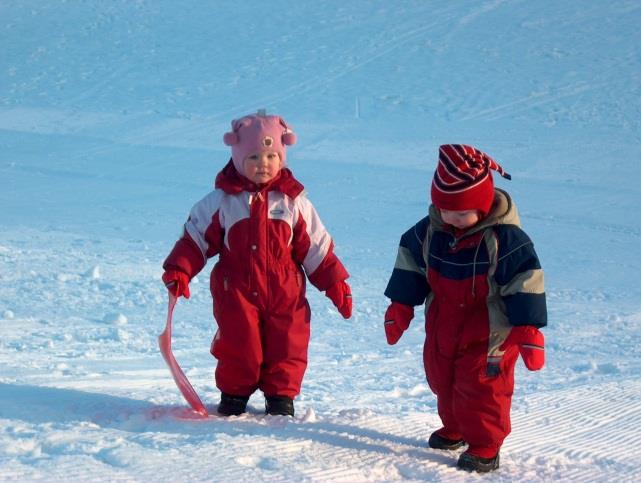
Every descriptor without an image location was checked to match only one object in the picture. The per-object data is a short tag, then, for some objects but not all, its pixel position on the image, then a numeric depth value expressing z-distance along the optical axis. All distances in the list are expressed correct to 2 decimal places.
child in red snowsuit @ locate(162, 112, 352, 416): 7.36
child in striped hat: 6.45
